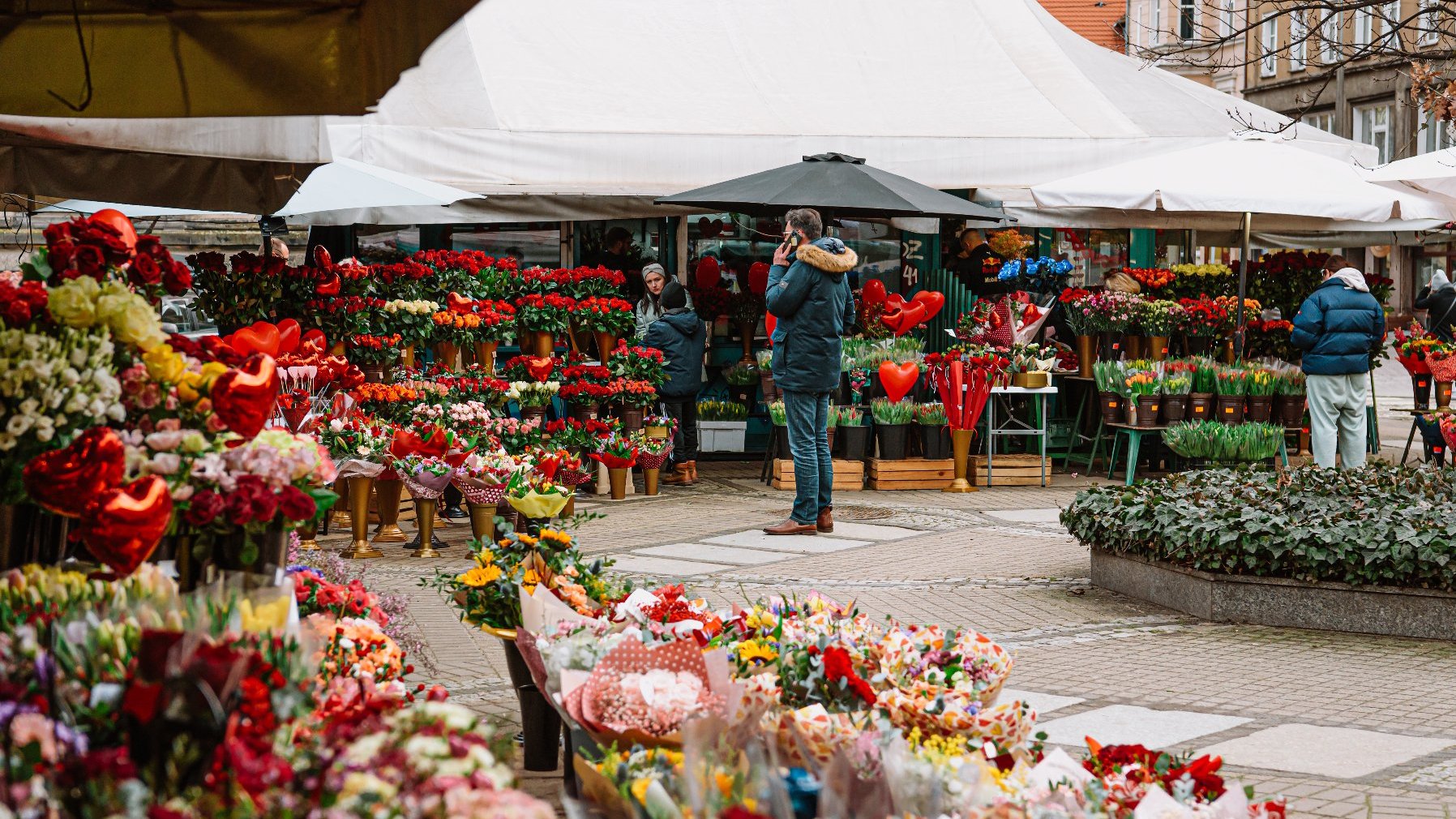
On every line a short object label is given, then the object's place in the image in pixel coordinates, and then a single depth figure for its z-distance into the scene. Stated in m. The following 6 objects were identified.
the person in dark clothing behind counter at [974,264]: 14.88
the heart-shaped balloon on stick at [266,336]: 4.79
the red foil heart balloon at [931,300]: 13.61
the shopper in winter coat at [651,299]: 13.65
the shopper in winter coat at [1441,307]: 18.48
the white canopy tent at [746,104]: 13.55
